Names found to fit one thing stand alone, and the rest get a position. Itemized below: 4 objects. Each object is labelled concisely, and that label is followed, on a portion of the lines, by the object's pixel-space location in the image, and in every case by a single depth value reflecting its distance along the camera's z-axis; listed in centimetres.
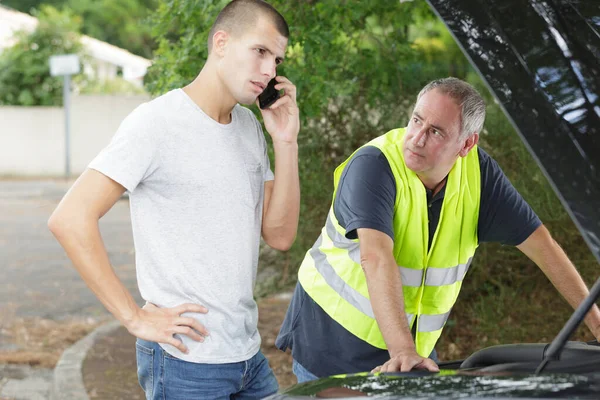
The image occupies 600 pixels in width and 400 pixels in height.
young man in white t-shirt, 272
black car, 191
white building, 3344
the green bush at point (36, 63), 2602
